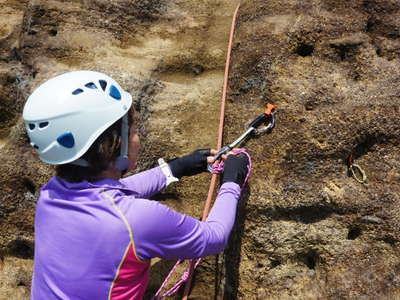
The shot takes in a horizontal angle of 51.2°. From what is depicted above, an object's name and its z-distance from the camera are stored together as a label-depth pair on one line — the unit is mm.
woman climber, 2174
